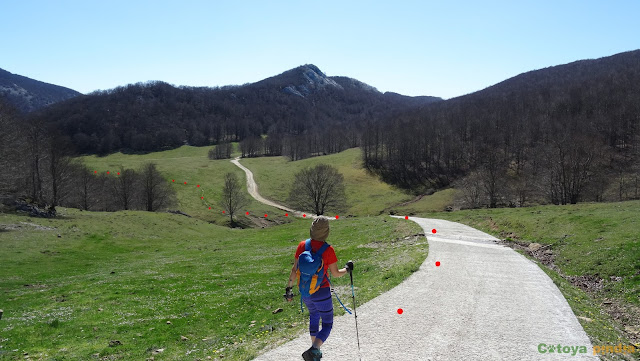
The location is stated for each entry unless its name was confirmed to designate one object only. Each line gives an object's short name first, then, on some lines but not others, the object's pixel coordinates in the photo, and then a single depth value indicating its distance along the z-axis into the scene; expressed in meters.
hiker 7.91
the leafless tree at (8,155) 51.25
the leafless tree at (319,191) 96.00
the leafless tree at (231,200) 86.69
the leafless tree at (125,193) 83.12
